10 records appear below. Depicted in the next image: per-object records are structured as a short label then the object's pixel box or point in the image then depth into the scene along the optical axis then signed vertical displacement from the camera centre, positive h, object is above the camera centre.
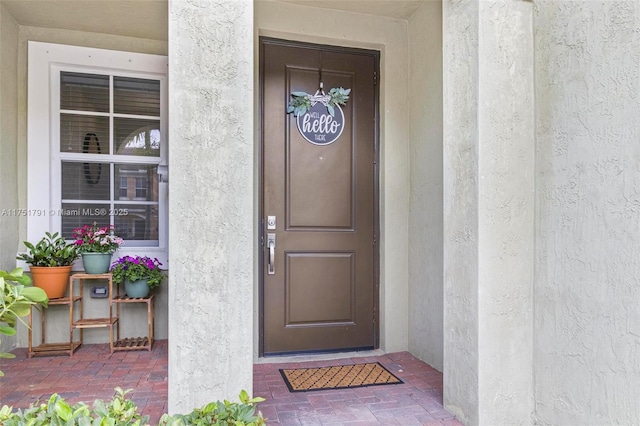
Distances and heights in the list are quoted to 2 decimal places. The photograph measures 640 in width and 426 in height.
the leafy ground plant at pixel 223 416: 1.15 -0.61
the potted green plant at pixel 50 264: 3.20 -0.42
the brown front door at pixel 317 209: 3.24 +0.03
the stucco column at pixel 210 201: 1.77 +0.05
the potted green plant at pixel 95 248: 3.29 -0.29
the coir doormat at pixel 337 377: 2.67 -1.17
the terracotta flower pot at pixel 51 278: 3.19 -0.53
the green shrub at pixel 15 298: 1.00 -0.22
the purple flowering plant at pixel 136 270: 3.33 -0.49
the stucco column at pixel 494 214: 2.14 +0.00
